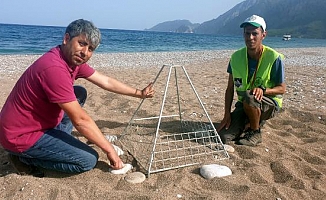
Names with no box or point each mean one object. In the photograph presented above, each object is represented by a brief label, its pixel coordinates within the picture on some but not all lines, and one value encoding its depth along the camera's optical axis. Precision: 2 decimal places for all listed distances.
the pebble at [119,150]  3.80
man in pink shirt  2.77
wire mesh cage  3.61
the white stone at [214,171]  3.16
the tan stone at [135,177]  3.07
